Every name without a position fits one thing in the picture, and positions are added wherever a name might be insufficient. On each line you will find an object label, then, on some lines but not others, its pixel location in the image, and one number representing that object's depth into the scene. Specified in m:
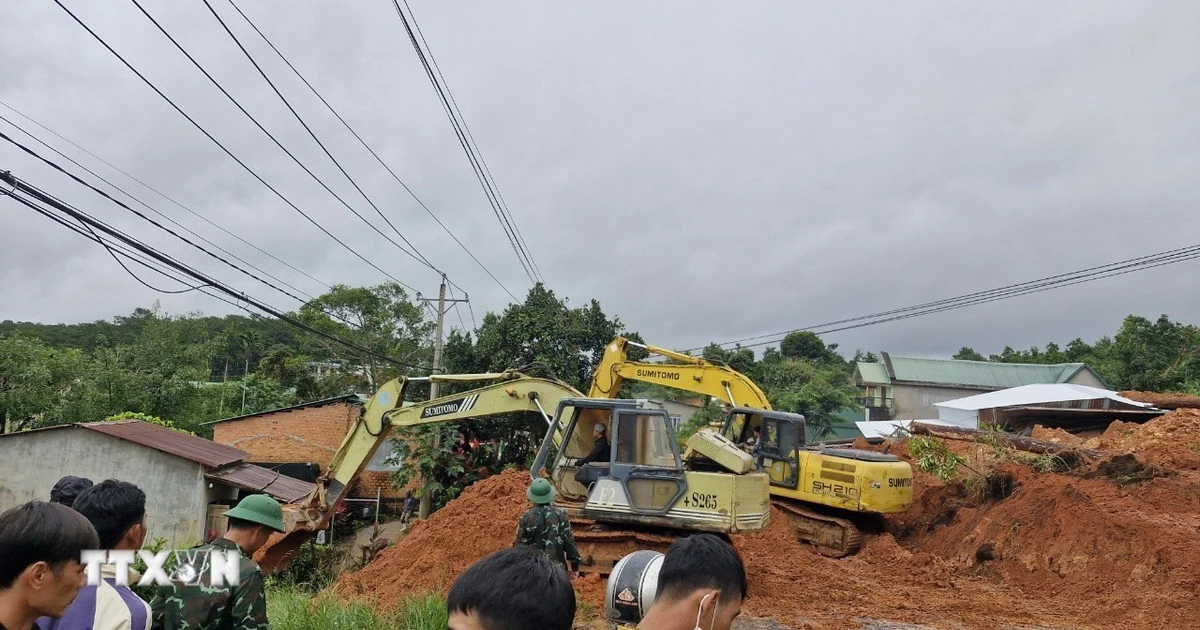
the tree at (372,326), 35.09
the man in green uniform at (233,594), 2.84
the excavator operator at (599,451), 9.49
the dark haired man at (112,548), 2.44
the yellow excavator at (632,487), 8.91
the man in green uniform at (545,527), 6.32
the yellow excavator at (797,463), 11.70
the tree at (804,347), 63.53
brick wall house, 22.34
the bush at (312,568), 11.49
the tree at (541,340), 20.72
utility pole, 15.61
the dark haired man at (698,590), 2.09
